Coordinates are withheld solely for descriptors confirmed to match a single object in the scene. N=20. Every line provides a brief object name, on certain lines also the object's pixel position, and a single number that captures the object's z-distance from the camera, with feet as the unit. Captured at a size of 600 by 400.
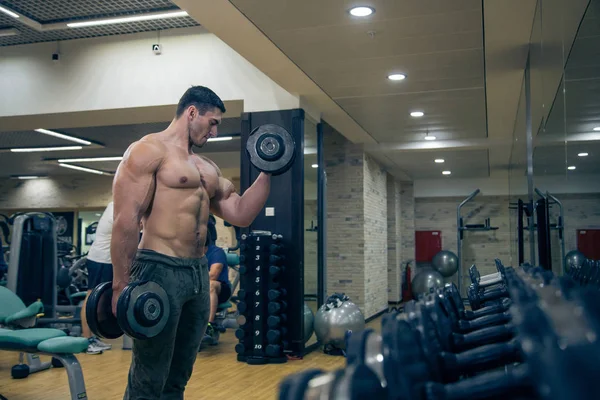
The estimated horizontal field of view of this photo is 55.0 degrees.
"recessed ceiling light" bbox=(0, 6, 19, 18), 15.66
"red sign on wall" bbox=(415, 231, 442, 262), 38.60
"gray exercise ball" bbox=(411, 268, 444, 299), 33.50
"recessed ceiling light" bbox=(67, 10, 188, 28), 16.07
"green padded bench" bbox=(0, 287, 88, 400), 10.46
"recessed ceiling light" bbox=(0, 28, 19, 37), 17.76
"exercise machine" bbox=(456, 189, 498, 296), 28.75
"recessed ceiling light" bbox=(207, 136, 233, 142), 27.96
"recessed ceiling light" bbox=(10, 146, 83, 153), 29.53
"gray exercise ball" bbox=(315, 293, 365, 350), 17.37
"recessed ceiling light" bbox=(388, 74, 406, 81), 15.72
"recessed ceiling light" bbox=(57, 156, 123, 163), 32.86
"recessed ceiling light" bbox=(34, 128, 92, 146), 24.69
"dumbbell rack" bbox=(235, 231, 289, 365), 15.99
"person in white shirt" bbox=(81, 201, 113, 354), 16.58
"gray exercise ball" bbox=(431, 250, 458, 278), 36.37
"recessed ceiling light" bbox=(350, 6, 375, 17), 11.41
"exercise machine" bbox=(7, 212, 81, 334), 15.92
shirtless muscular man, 6.42
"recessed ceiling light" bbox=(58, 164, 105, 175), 35.73
